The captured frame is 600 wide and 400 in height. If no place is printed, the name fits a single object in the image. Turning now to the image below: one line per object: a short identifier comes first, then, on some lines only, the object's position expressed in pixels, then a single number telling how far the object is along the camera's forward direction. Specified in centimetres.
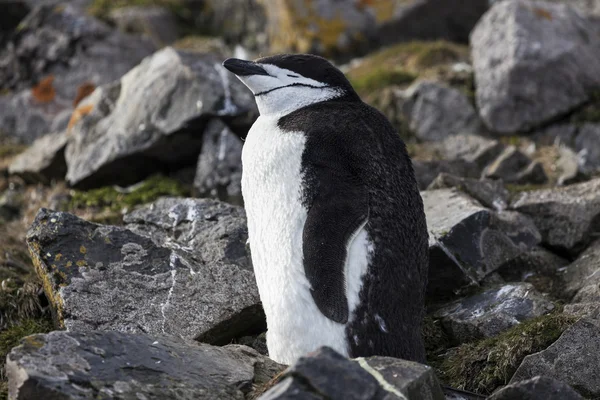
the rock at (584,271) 1142
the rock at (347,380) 646
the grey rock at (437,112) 1919
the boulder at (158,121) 1637
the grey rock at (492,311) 1041
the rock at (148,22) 2620
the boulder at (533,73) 1872
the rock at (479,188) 1342
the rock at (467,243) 1145
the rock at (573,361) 879
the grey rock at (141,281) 1018
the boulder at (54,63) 2281
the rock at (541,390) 726
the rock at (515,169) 1591
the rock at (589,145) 1759
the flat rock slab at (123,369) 691
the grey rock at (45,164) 1809
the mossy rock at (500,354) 933
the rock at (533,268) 1239
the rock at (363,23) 2655
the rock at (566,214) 1270
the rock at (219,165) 1598
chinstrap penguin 884
